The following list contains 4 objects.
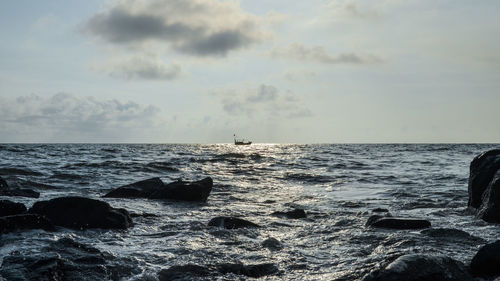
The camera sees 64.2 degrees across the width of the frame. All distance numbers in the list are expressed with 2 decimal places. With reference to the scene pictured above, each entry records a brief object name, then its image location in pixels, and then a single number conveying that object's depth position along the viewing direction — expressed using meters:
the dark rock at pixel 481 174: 10.82
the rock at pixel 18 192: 12.68
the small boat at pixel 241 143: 148.75
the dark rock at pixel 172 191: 13.35
